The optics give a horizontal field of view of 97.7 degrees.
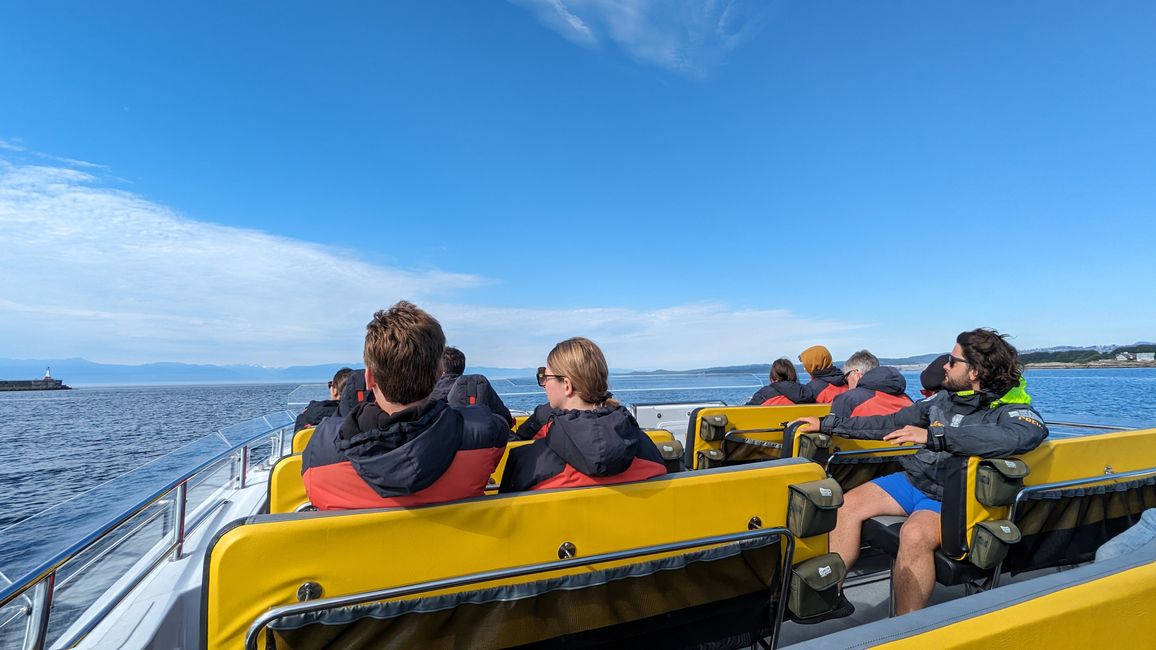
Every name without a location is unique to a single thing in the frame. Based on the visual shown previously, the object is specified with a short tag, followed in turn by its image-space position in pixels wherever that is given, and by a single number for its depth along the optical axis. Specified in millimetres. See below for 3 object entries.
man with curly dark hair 2248
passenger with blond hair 1665
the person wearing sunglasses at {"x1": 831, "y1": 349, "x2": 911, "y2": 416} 3463
